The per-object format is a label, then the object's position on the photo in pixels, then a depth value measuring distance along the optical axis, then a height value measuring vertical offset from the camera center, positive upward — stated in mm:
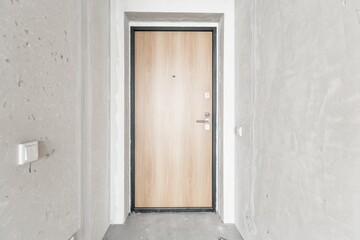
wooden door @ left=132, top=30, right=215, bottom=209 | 2867 -50
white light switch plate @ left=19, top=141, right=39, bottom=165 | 1090 -181
